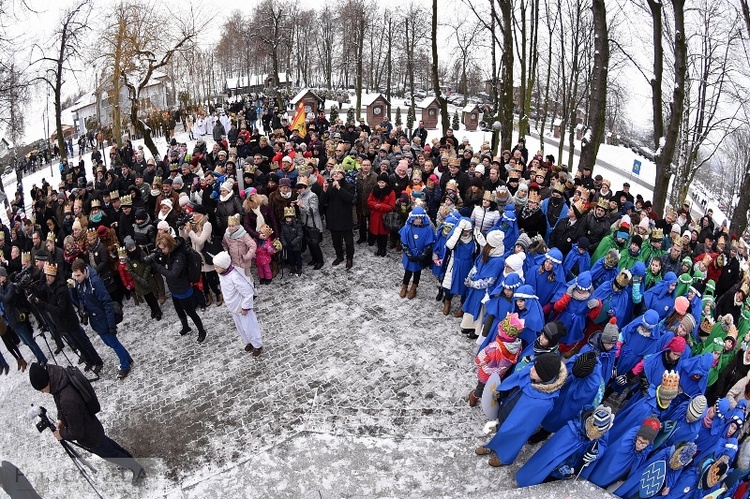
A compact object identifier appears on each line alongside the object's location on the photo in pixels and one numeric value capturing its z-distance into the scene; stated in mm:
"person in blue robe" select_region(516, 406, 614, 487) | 4219
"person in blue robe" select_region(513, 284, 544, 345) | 5621
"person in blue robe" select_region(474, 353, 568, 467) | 4402
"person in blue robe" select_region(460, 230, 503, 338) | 6727
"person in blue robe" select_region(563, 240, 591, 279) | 7336
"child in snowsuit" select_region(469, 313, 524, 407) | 5195
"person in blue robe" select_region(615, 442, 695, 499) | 4484
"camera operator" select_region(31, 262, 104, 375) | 6646
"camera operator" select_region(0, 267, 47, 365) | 7336
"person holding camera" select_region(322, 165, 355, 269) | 8805
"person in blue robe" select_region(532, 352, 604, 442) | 4609
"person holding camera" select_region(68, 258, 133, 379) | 6762
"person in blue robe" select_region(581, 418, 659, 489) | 4355
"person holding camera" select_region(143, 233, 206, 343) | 7035
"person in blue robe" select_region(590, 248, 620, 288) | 6668
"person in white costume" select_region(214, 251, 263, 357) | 6405
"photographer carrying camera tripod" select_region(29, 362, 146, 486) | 4736
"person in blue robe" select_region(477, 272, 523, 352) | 5855
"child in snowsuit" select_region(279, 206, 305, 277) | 8654
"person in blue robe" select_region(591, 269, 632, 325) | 6426
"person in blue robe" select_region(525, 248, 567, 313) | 6535
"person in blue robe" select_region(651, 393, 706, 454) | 4711
